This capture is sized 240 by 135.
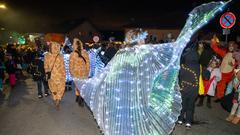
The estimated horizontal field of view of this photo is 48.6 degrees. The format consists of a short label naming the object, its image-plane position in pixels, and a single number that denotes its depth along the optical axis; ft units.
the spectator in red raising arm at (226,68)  28.14
